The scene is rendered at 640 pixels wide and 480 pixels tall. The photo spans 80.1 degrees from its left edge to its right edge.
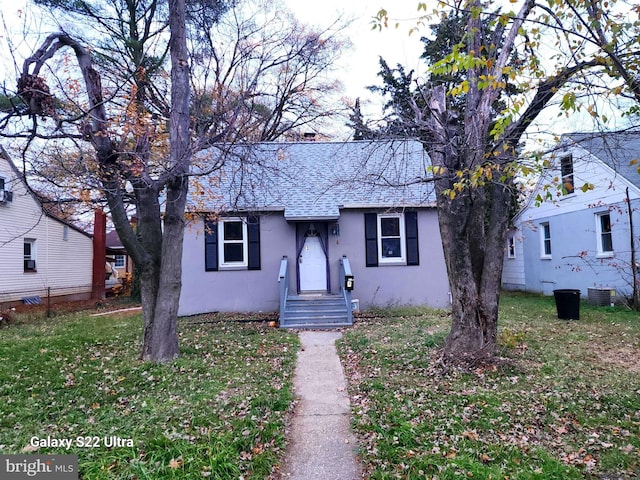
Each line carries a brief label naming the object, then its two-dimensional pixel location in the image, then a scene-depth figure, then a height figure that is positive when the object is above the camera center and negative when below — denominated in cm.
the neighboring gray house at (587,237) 1180 +59
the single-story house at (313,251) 1123 +29
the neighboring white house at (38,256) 1384 +55
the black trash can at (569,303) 956 -126
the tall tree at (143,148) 546 +188
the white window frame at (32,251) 1523 +74
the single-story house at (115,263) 2308 +24
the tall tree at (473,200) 539 +87
